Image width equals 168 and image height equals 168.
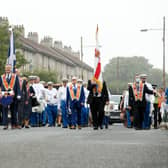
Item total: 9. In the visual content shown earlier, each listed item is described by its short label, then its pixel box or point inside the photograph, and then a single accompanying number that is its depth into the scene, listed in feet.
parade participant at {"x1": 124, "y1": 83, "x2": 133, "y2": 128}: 94.10
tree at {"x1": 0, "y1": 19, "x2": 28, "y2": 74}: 209.36
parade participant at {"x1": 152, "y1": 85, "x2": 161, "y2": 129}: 91.35
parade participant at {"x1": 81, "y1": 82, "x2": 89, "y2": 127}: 95.51
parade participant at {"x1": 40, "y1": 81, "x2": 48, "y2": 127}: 92.41
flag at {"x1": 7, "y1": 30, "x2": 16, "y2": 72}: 89.41
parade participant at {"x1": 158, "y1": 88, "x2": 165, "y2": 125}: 94.37
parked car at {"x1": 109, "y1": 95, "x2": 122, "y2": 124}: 116.26
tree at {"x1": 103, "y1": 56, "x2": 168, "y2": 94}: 629.10
